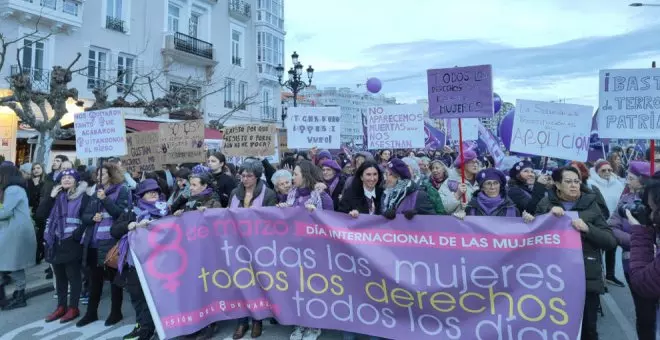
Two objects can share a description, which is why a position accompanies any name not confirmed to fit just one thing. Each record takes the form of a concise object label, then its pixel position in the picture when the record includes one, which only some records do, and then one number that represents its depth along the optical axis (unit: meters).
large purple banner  3.53
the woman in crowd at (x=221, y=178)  6.04
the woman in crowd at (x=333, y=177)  5.77
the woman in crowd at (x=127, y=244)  4.42
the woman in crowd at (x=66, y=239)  4.99
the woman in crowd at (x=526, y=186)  4.71
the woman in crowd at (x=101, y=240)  4.87
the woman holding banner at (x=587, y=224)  3.46
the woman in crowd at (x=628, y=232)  3.39
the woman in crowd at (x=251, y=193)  4.70
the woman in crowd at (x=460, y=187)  4.92
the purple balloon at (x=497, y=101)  14.65
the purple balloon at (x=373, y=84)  20.38
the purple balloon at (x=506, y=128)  10.90
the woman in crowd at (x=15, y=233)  5.27
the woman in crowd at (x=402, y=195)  4.03
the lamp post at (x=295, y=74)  16.20
